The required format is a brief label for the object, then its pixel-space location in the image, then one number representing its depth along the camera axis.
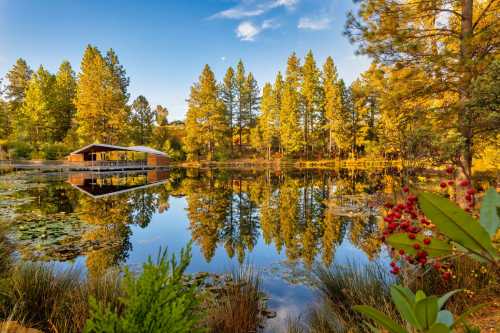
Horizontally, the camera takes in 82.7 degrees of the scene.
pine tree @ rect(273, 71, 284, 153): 42.38
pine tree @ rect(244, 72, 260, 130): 48.78
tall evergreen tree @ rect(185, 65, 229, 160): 41.53
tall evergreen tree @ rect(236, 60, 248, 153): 47.99
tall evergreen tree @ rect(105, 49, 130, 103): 41.53
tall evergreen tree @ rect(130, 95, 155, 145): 44.44
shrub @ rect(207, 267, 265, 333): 3.37
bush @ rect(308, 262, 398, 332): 3.25
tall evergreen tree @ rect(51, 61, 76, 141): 41.78
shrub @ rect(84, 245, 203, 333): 1.77
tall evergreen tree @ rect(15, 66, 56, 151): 36.31
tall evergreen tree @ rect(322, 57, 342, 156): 37.28
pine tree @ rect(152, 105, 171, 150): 44.69
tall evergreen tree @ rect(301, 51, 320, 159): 40.81
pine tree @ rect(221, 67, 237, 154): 47.62
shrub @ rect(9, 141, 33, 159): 31.96
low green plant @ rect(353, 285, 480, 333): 0.79
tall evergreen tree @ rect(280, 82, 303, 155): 39.47
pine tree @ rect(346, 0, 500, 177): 6.24
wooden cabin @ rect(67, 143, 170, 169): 27.05
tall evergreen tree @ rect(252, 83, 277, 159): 41.34
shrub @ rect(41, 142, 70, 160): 33.62
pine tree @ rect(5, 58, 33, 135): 47.53
